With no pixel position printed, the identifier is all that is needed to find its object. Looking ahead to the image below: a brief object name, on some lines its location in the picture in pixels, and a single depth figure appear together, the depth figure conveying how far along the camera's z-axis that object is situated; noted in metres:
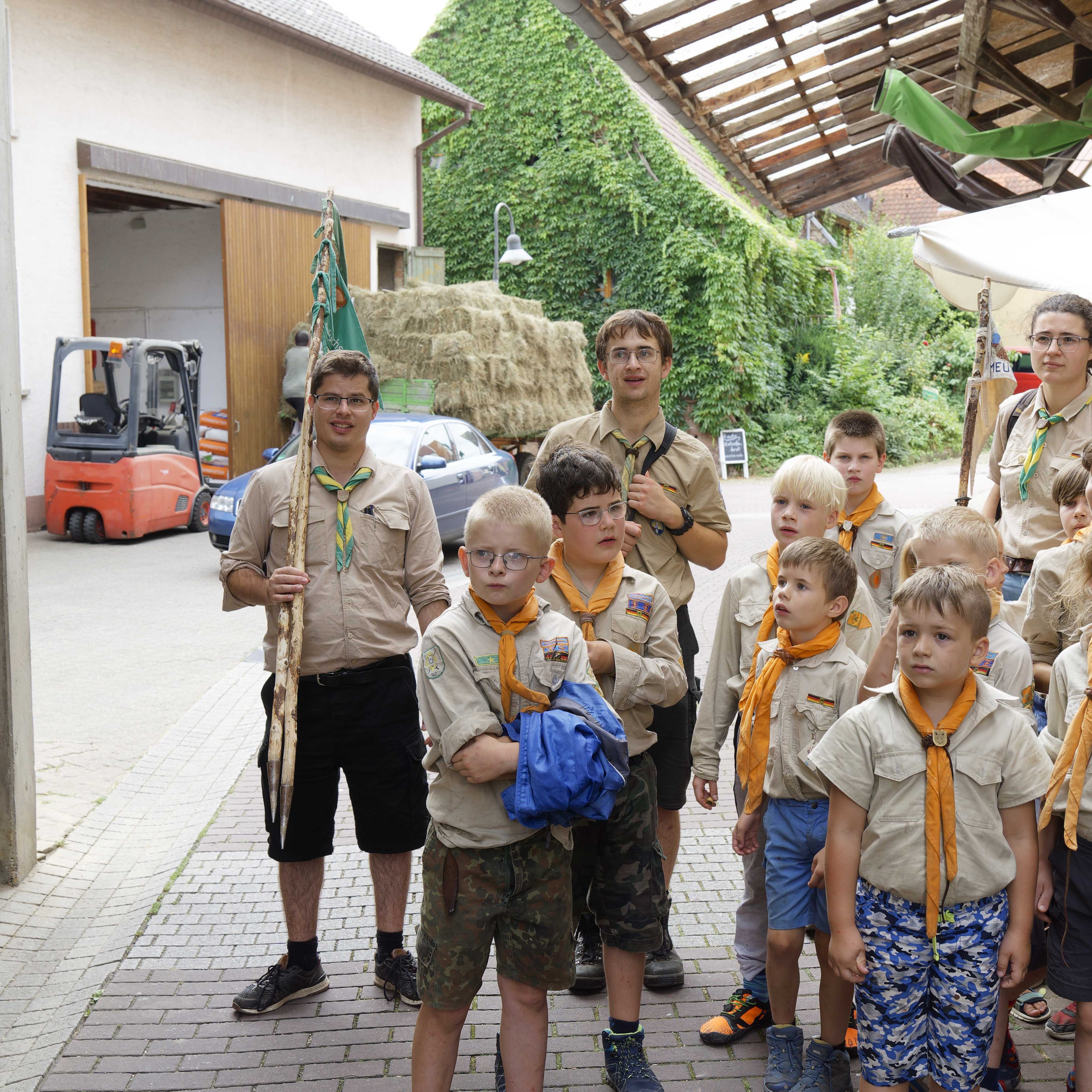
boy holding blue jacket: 2.75
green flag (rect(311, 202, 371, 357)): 4.22
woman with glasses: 4.27
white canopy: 5.45
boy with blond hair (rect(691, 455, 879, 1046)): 3.39
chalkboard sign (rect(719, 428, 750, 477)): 23.03
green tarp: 7.36
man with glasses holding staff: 3.57
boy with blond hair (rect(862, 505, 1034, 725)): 3.07
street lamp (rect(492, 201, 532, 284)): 20.00
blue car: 11.91
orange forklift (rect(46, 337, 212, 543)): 13.95
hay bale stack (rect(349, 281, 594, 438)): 16.08
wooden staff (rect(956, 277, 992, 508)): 5.69
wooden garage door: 18.36
